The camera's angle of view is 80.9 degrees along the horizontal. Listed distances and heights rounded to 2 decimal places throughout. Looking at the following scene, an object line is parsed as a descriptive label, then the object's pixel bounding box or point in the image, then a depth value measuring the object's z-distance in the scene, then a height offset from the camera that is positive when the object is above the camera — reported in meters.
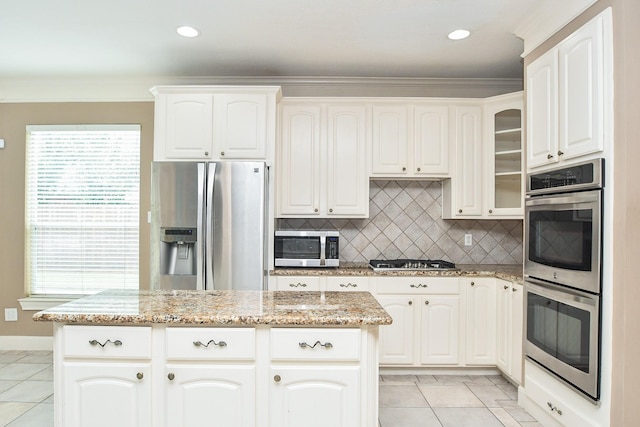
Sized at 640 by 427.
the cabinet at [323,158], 3.32 +0.53
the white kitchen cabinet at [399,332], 3.07 -0.93
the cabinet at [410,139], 3.31 +0.70
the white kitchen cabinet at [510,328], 2.70 -0.83
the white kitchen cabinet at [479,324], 3.05 -0.86
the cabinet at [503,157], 3.17 +0.53
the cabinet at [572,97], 1.81 +0.67
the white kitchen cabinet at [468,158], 3.30 +0.53
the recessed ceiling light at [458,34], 2.65 +1.32
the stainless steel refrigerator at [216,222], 2.86 -0.04
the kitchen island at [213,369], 1.59 -0.65
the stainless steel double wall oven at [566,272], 1.84 -0.29
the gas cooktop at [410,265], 3.16 -0.41
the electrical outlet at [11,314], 3.68 -0.97
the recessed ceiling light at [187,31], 2.61 +1.31
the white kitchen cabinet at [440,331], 3.07 -0.92
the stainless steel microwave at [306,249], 3.18 -0.27
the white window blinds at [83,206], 3.67 +0.09
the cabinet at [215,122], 3.12 +0.79
